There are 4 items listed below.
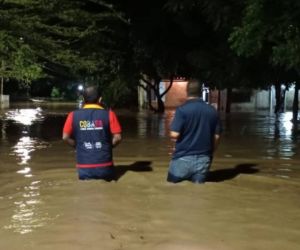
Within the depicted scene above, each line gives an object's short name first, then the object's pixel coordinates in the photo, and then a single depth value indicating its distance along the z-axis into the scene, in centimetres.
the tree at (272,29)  1441
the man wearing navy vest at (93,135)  917
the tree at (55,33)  1734
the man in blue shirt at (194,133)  902
